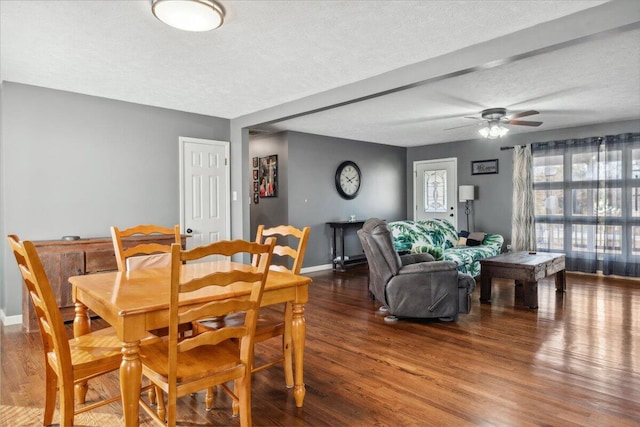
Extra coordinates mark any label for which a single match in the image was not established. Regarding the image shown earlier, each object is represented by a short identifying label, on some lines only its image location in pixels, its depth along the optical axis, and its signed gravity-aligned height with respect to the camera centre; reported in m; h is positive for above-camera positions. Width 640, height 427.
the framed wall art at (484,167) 7.50 +0.73
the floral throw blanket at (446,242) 5.18 -0.56
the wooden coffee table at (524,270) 4.40 -0.77
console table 6.98 -0.77
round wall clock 7.40 +0.50
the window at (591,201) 6.04 +0.04
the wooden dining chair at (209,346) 1.60 -0.64
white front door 8.13 +0.33
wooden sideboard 3.81 -0.57
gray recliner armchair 3.91 -0.80
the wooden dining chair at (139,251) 2.68 -0.32
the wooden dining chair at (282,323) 2.35 -0.74
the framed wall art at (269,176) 6.88 +0.53
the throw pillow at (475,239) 6.46 -0.57
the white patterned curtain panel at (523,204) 6.97 -0.01
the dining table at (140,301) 1.64 -0.45
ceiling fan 5.11 +1.11
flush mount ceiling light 2.37 +1.20
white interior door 5.14 +0.21
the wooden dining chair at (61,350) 1.70 -0.71
